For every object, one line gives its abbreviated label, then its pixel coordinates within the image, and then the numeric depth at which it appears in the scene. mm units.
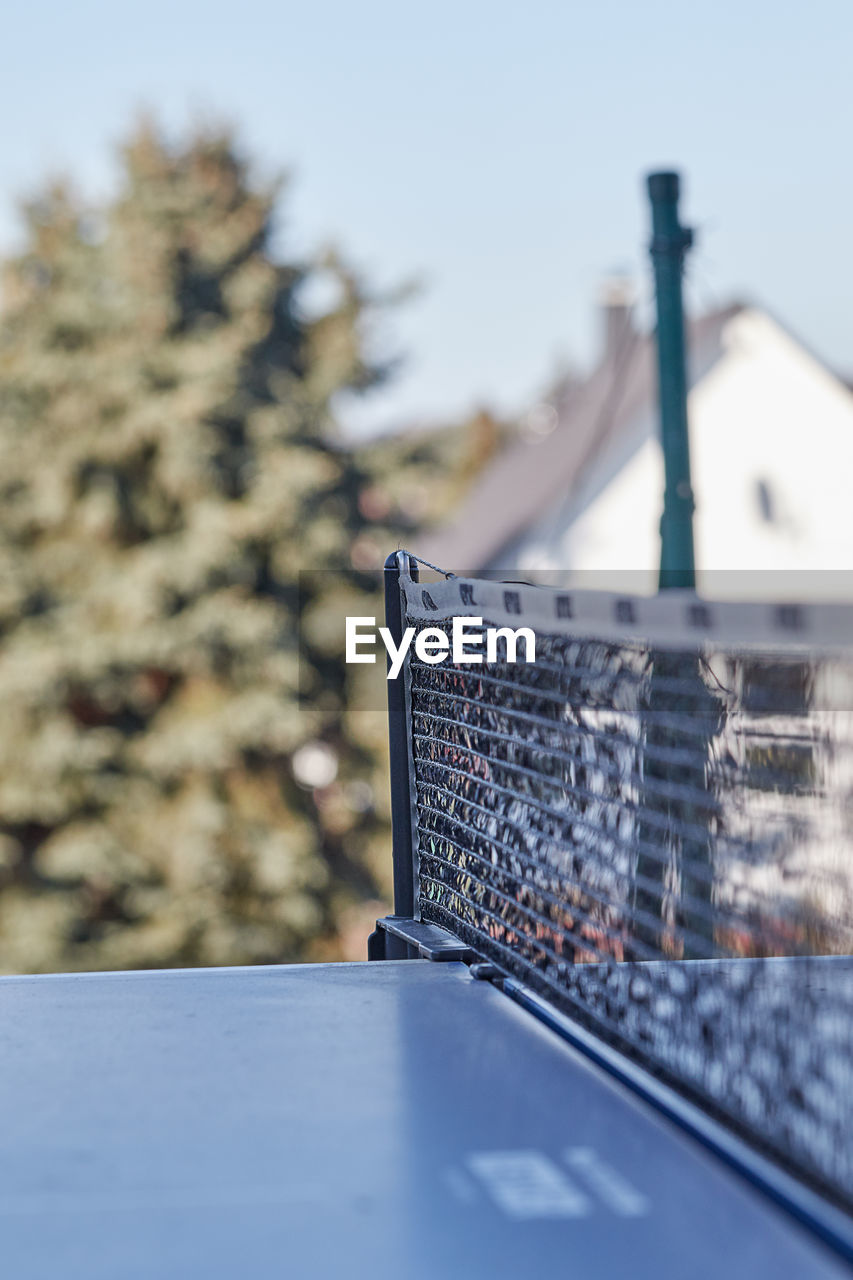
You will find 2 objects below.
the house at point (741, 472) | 22594
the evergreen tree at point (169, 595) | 18656
